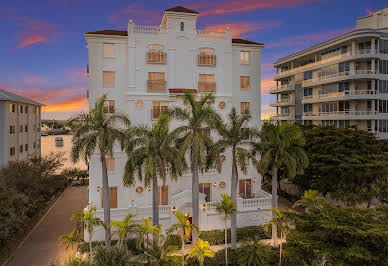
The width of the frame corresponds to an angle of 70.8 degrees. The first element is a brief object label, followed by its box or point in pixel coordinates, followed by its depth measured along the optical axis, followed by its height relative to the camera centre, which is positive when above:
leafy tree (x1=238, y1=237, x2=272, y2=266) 17.69 -8.23
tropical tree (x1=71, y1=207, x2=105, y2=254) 18.69 -6.37
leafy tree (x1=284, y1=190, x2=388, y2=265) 12.30 -5.38
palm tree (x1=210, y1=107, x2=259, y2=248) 20.62 -0.96
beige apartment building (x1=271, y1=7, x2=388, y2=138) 41.28 +8.14
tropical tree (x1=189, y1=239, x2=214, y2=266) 16.98 -7.60
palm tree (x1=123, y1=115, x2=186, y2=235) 19.51 -1.80
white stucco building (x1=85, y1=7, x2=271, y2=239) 26.12 +5.03
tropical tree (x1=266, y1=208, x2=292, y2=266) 17.69 -6.19
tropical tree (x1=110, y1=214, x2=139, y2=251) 18.28 -6.67
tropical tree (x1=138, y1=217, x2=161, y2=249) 18.30 -6.69
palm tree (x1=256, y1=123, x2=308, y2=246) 21.67 -1.68
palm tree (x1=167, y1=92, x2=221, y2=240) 20.12 -0.19
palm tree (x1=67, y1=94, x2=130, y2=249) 19.92 -0.48
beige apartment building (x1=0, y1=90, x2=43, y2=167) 39.41 +0.35
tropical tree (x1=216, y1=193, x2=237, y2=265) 19.75 -5.64
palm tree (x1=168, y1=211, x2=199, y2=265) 18.36 -6.42
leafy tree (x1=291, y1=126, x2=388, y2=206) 24.47 -3.32
